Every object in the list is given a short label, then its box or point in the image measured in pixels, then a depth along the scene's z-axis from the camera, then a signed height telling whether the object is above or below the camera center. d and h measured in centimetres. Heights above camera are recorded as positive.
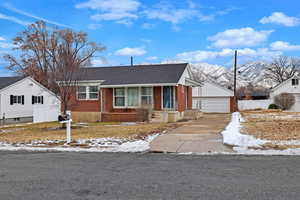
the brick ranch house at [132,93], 2127 +74
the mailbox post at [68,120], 1090 -81
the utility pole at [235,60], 3541 +528
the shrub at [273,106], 3500 -59
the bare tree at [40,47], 3903 +784
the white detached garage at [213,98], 3434 +42
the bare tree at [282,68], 6272 +750
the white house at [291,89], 3682 +172
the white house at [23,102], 2442 +2
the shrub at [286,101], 3453 +3
